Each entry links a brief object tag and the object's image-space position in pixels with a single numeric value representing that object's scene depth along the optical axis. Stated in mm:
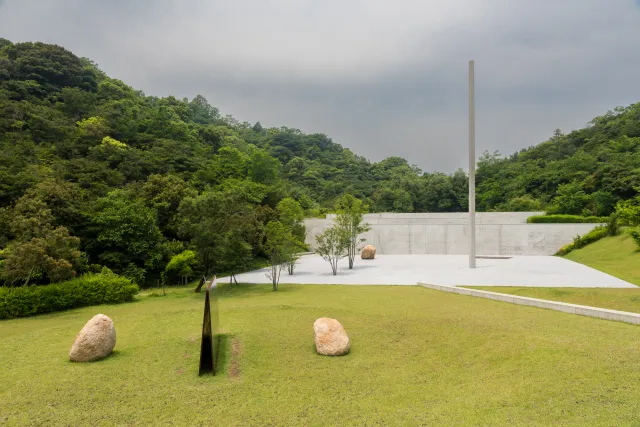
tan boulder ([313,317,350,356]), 5793
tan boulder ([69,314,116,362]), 5676
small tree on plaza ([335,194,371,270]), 18234
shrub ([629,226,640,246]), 15398
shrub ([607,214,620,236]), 19500
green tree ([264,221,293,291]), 13727
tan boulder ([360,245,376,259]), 21750
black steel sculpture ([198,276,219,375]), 5047
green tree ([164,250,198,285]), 13703
